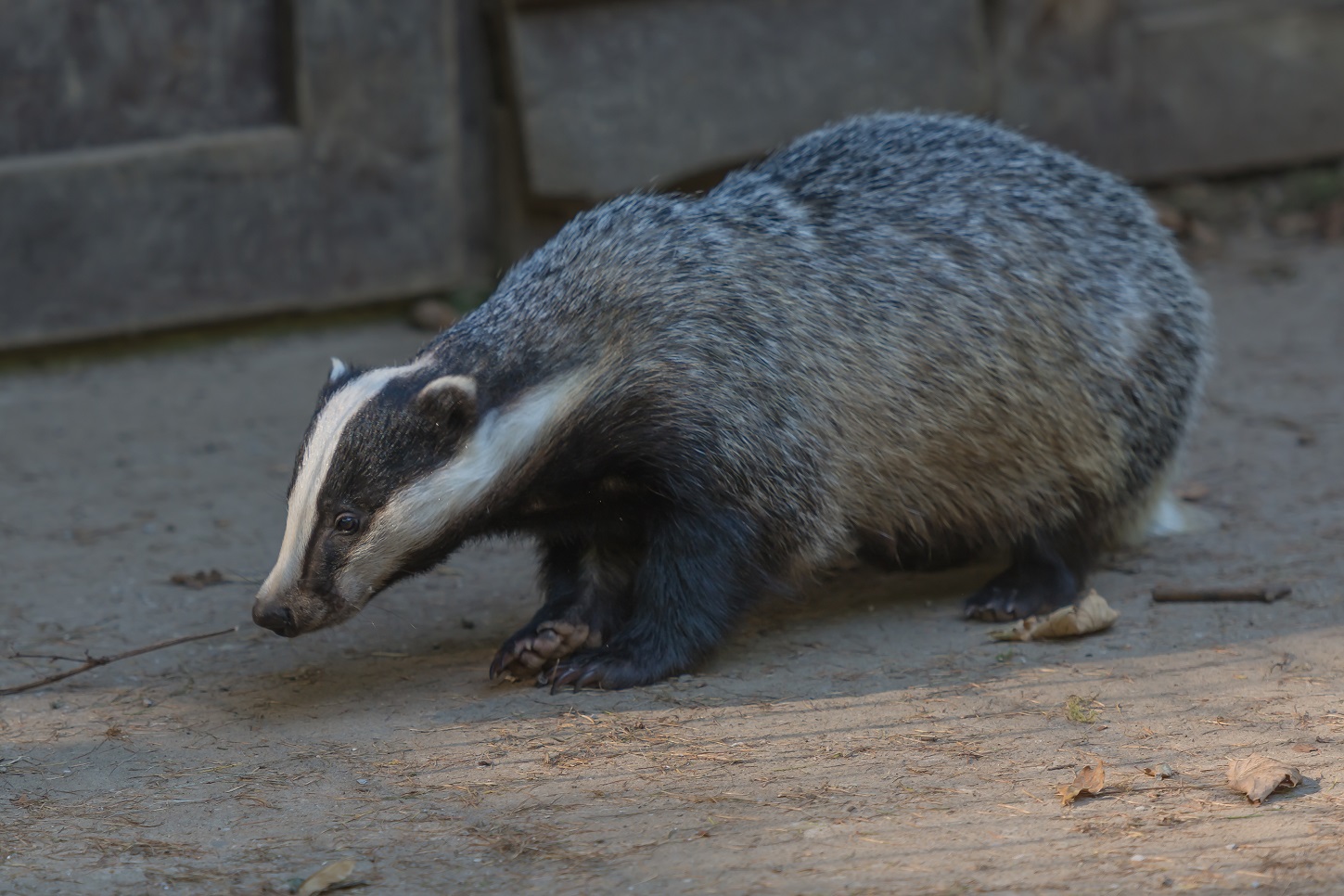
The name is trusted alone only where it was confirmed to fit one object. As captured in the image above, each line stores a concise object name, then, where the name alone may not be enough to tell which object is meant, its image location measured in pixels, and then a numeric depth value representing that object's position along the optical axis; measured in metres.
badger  9.25
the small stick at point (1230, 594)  10.60
